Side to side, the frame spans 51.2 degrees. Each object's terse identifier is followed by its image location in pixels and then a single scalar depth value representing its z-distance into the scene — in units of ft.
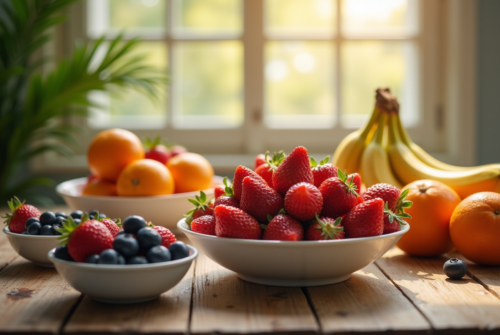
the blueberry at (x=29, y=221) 3.12
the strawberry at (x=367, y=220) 2.64
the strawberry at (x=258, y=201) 2.72
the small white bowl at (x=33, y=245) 3.06
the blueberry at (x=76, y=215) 3.15
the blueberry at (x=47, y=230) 3.09
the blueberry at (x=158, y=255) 2.42
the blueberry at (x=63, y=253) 2.50
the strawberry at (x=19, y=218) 3.15
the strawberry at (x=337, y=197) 2.75
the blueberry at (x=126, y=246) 2.42
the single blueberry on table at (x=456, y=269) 3.02
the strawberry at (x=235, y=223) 2.62
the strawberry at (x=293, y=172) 2.79
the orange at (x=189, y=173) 4.30
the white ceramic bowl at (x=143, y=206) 4.00
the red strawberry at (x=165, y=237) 2.69
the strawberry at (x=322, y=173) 2.97
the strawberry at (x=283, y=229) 2.54
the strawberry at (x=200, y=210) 3.06
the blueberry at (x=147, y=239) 2.48
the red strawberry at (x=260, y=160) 3.42
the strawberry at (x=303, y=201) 2.60
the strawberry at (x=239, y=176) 2.90
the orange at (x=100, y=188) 4.25
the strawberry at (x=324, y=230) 2.57
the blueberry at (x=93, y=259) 2.39
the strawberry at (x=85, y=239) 2.43
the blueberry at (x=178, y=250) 2.51
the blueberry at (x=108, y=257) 2.37
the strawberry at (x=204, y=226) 2.83
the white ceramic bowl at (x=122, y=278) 2.36
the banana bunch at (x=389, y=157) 4.15
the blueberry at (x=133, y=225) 2.55
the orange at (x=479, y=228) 3.24
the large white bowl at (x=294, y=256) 2.56
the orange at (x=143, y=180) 4.03
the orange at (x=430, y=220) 3.49
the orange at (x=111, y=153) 4.24
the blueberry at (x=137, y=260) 2.40
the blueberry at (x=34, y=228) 3.09
